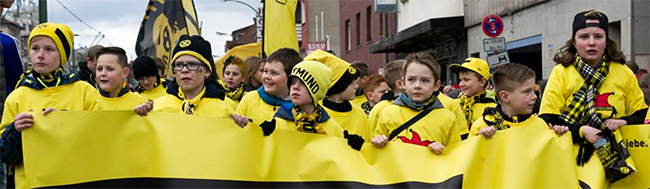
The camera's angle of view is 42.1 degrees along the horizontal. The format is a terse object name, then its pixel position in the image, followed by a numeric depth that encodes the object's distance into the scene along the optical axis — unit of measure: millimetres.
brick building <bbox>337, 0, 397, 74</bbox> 35719
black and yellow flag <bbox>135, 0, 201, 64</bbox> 12531
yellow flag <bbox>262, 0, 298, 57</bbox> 11500
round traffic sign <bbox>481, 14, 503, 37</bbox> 15262
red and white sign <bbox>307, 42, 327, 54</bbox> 31477
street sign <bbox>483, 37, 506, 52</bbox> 14758
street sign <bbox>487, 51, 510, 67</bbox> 14555
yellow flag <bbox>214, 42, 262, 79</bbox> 14562
